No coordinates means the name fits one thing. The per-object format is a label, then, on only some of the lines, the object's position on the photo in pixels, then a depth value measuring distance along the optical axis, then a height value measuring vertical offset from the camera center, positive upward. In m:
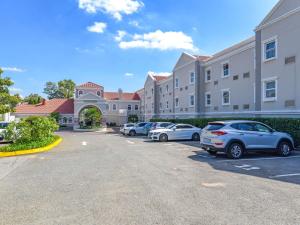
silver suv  9.29 -1.06
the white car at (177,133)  17.13 -1.47
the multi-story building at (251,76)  13.75 +3.40
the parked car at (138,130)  25.32 -1.79
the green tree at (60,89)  68.84 +8.47
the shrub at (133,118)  47.89 -0.70
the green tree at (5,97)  16.86 +1.49
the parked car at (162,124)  20.76 -0.95
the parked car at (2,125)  16.28 -0.79
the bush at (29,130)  12.85 -0.95
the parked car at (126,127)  25.65 -1.46
